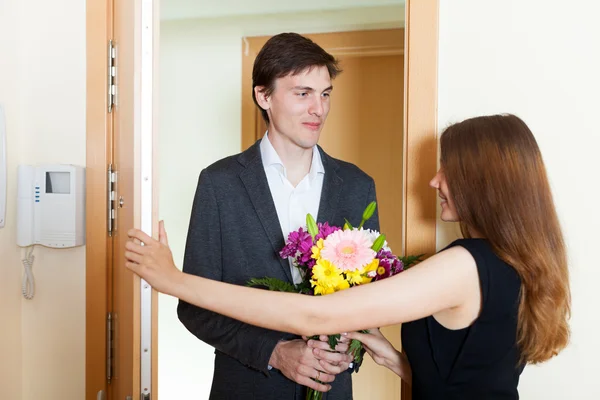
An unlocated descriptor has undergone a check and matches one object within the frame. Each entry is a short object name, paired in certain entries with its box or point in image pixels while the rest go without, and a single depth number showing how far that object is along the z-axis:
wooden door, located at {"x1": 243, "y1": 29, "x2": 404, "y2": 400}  2.88
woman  0.93
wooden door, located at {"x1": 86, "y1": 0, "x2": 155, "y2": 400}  1.43
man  1.23
